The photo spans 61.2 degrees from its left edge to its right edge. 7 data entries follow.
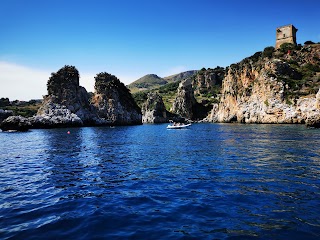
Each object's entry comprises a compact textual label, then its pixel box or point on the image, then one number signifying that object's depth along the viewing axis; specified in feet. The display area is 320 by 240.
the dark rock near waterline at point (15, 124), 251.60
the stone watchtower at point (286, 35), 484.33
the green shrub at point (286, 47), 445.83
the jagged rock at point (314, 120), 202.39
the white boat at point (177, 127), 282.85
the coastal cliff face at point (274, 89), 288.10
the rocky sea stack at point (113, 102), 386.32
